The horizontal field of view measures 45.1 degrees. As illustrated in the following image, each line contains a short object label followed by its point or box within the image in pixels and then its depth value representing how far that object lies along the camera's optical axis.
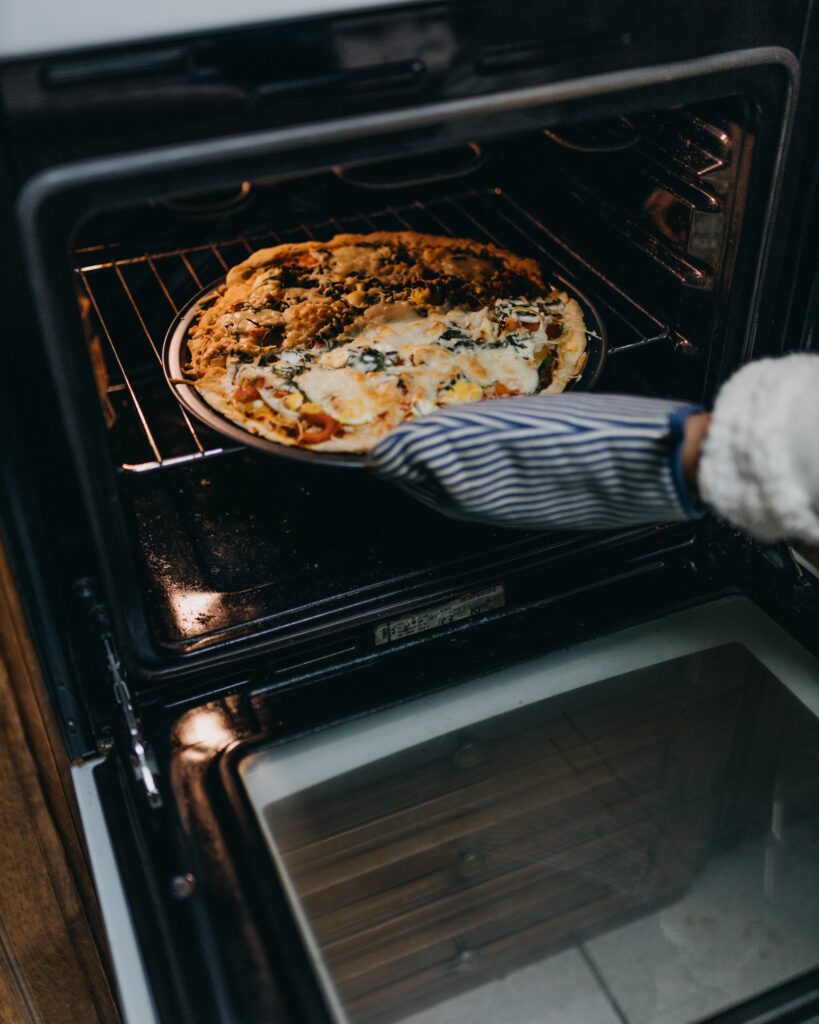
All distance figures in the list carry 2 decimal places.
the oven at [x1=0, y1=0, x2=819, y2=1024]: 0.78
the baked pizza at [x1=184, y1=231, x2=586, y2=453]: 1.27
